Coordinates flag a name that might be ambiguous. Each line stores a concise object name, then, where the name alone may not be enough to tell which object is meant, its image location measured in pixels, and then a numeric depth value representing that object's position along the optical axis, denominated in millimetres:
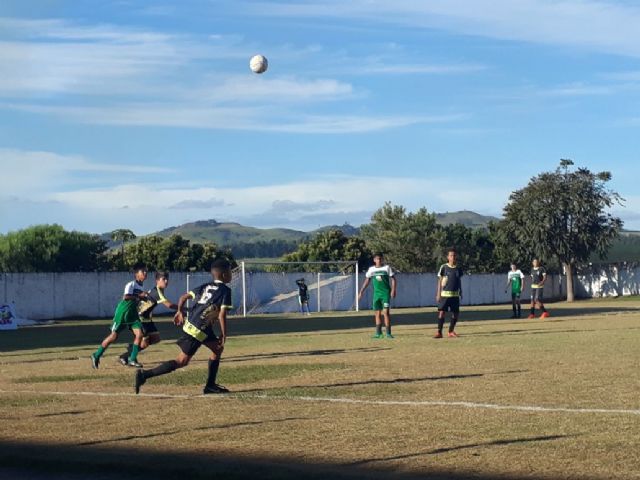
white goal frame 54469
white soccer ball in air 30391
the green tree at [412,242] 102375
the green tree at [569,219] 82625
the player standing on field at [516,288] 40188
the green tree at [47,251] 86312
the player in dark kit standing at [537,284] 39781
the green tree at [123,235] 144588
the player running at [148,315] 19688
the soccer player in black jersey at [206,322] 14188
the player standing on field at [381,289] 26312
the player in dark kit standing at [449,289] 26109
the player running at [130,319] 19500
